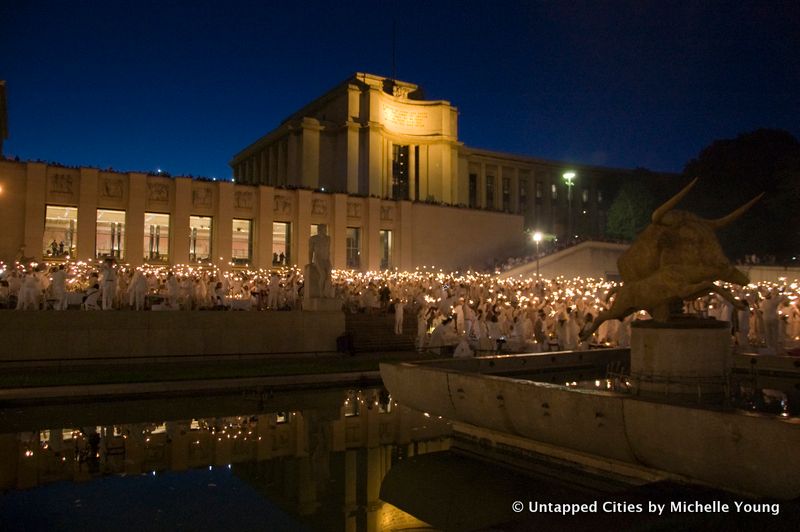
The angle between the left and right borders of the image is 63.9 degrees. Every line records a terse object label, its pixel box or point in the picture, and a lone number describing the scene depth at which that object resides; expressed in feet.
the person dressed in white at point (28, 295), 67.26
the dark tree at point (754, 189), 161.99
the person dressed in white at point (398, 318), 83.20
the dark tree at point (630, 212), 203.62
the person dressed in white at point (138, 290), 74.02
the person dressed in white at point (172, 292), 78.08
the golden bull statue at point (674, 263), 32.73
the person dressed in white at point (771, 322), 69.15
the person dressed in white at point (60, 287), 70.28
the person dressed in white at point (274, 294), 88.53
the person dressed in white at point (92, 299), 70.23
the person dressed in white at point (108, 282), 70.54
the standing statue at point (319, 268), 77.20
